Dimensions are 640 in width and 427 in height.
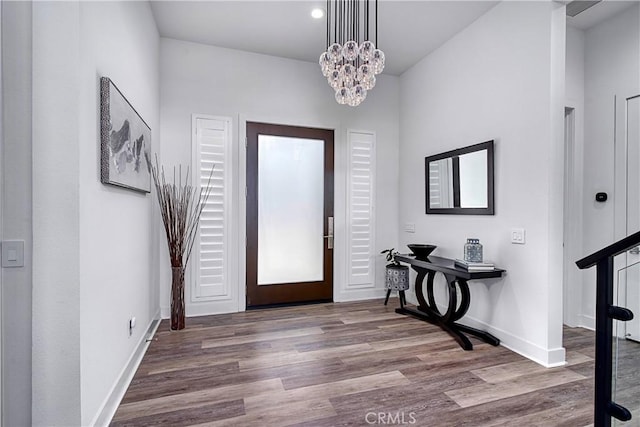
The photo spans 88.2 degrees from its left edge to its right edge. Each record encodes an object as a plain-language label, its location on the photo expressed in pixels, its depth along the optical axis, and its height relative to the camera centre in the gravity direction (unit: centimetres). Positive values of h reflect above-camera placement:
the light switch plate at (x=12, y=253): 150 -20
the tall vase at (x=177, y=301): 339 -93
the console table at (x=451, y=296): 297 -86
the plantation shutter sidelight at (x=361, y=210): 452 +3
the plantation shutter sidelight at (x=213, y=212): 387 -1
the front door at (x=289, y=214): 411 -3
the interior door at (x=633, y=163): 311 +50
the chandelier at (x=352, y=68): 244 +109
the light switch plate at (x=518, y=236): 290 -20
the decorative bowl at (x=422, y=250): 363 -41
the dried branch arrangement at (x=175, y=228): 337 -17
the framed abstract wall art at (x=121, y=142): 189 +47
